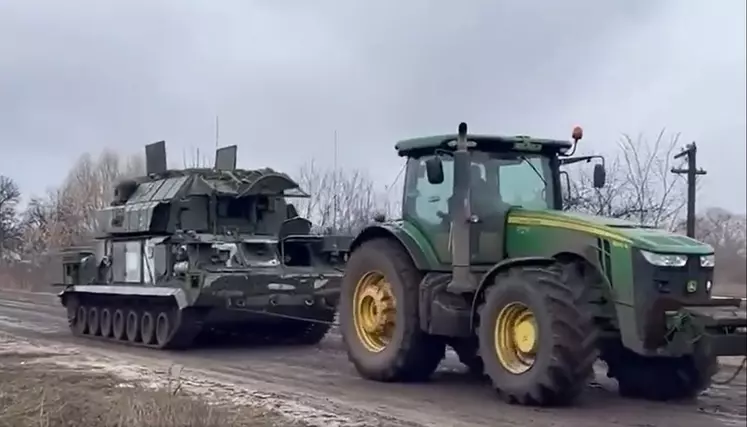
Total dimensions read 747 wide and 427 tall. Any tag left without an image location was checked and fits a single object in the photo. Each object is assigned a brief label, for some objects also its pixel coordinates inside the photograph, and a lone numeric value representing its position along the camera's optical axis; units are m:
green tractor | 7.86
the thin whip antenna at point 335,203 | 21.15
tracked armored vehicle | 14.25
